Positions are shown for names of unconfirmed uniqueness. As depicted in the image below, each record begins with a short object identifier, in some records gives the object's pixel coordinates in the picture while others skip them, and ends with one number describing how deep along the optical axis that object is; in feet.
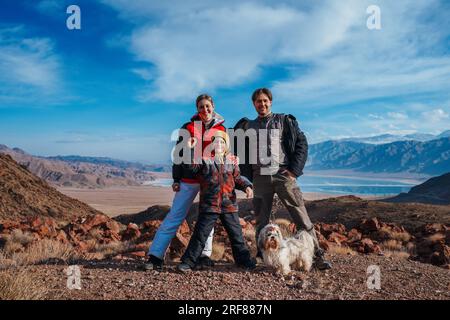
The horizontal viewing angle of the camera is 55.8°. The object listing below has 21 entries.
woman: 17.31
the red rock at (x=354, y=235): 35.86
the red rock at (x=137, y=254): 22.78
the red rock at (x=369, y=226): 41.43
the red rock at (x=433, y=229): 40.90
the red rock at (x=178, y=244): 23.79
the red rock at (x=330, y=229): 37.17
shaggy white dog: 17.72
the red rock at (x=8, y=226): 37.35
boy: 17.51
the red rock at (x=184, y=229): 32.70
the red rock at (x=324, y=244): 27.39
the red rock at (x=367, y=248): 29.25
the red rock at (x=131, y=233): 33.94
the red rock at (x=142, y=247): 24.79
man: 18.07
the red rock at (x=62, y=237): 31.08
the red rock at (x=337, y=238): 31.78
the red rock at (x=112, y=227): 37.08
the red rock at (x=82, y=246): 28.07
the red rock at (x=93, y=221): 38.85
